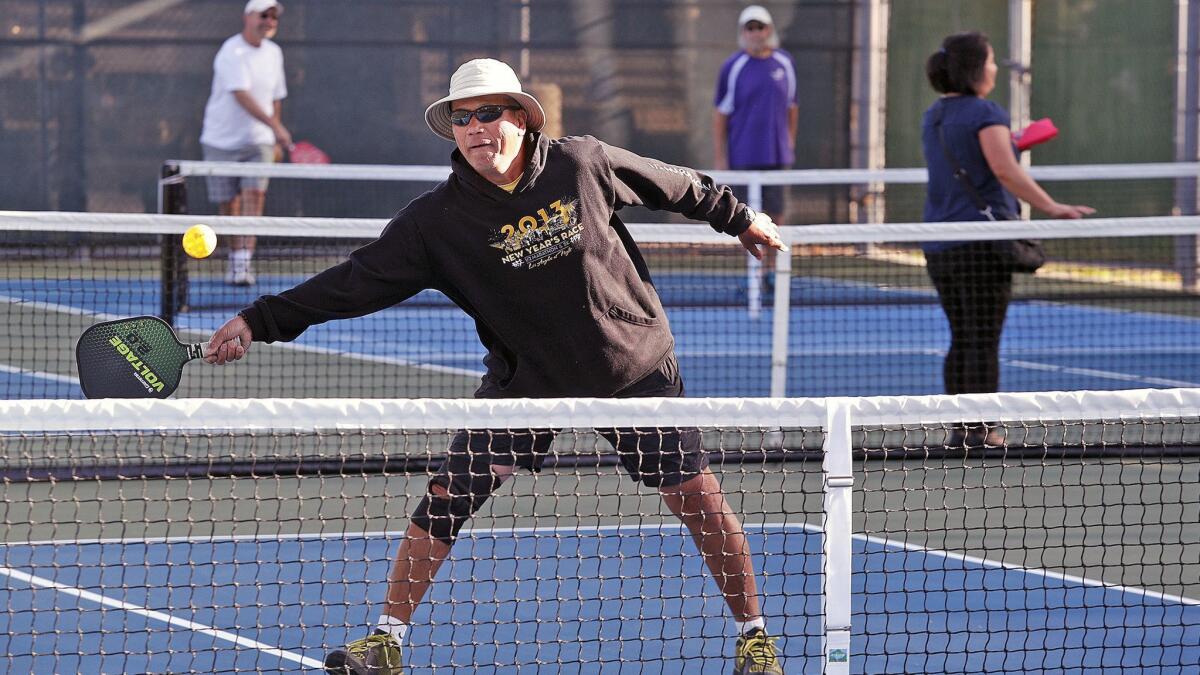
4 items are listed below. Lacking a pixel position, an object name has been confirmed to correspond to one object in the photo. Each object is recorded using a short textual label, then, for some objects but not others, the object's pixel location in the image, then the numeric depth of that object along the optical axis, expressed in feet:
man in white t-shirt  77.34
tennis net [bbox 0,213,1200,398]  46.48
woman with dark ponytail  45.13
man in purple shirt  78.87
